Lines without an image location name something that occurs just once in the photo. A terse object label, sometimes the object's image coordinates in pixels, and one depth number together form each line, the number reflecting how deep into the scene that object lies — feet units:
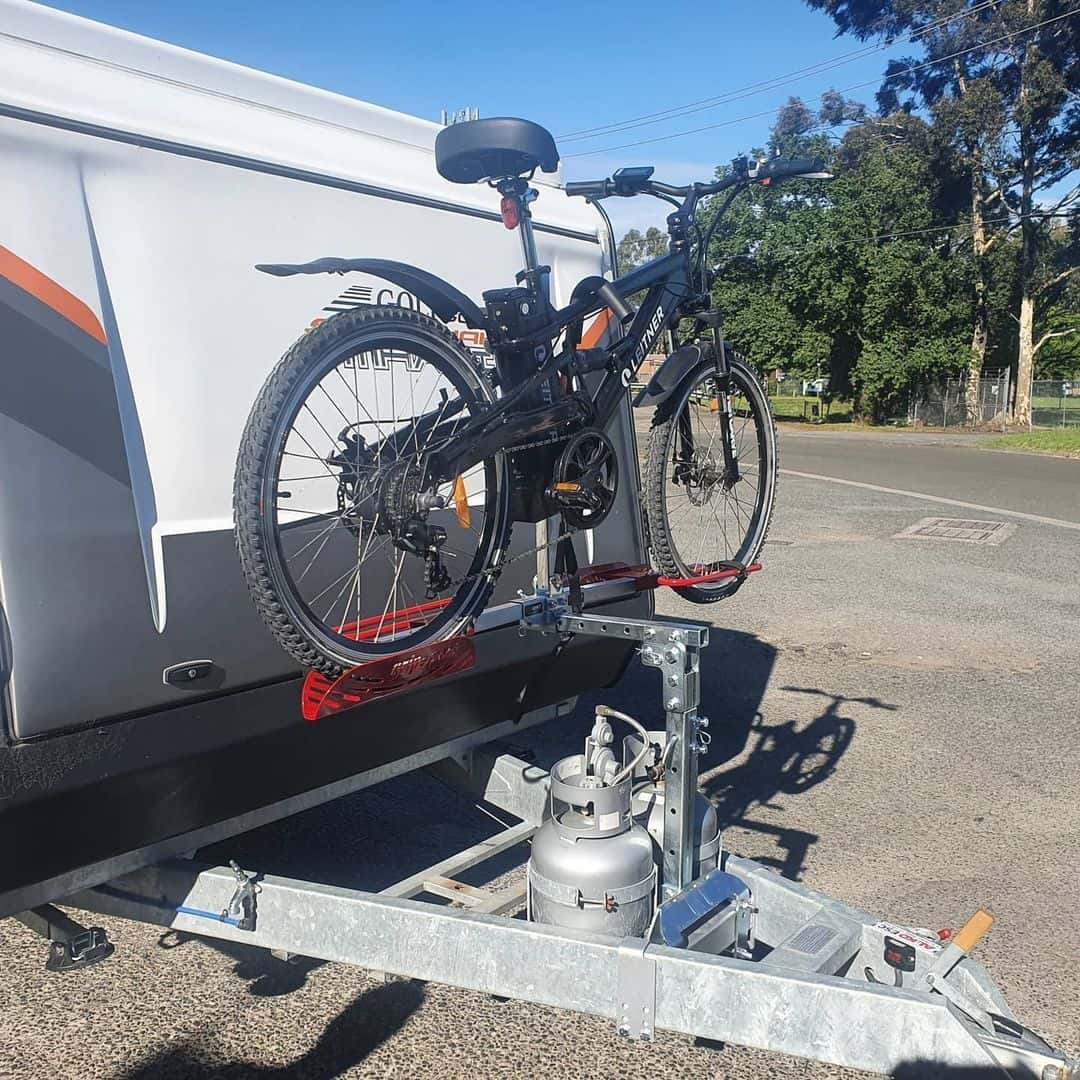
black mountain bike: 8.46
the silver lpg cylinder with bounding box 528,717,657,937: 8.80
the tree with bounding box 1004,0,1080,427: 105.60
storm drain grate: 39.81
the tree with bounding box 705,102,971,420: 117.70
